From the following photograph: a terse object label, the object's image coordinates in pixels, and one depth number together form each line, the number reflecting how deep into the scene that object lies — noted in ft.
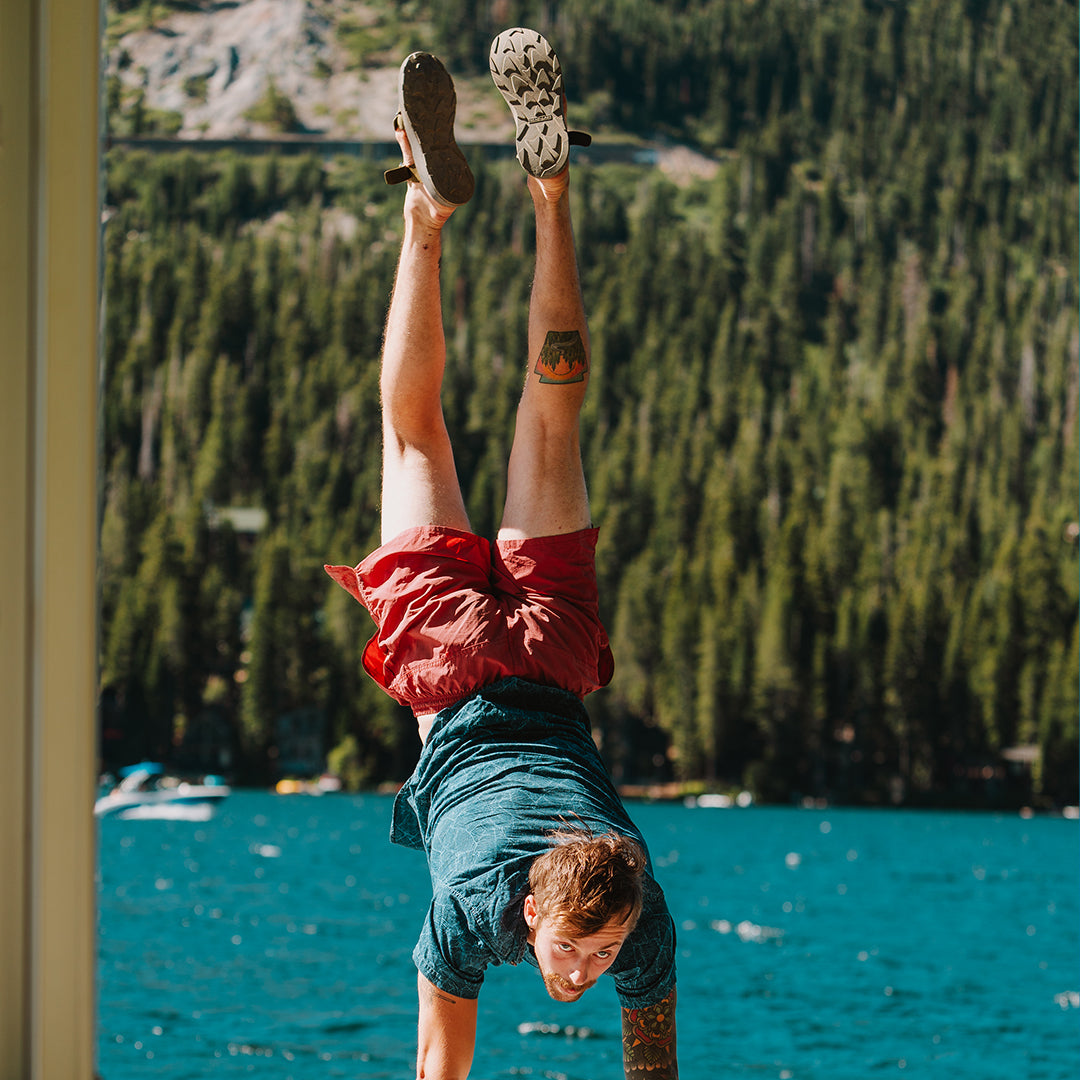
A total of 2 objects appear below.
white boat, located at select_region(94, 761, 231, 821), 176.74
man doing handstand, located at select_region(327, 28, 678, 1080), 14.29
